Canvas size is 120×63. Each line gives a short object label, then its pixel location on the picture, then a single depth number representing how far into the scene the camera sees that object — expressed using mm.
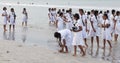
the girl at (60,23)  16478
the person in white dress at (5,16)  21347
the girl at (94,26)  15711
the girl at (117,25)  17906
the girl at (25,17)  26812
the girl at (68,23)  15622
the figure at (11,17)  21641
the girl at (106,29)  14995
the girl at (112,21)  17859
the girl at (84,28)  14791
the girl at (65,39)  13719
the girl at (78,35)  13125
